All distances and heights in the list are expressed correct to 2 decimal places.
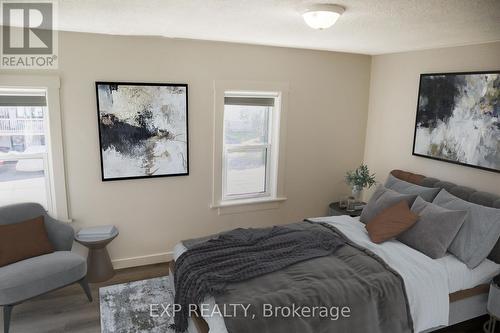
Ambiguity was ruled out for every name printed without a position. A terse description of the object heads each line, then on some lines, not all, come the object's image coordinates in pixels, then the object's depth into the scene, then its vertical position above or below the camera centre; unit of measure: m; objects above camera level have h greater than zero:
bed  2.64 -1.21
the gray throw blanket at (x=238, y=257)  2.58 -1.09
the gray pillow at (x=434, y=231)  2.97 -0.90
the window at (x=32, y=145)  3.36 -0.32
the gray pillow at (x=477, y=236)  2.91 -0.91
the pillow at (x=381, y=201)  3.50 -0.79
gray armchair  2.80 -1.27
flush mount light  2.15 +0.62
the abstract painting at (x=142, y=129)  3.61 -0.16
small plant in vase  4.36 -0.72
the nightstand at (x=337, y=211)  4.34 -1.11
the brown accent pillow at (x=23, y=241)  3.04 -1.12
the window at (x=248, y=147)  4.17 -0.37
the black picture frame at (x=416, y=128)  3.34 -0.12
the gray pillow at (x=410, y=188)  3.54 -0.68
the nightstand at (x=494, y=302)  2.71 -1.33
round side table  3.62 -1.49
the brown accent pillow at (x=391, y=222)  3.18 -0.90
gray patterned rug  3.00 -1.70
